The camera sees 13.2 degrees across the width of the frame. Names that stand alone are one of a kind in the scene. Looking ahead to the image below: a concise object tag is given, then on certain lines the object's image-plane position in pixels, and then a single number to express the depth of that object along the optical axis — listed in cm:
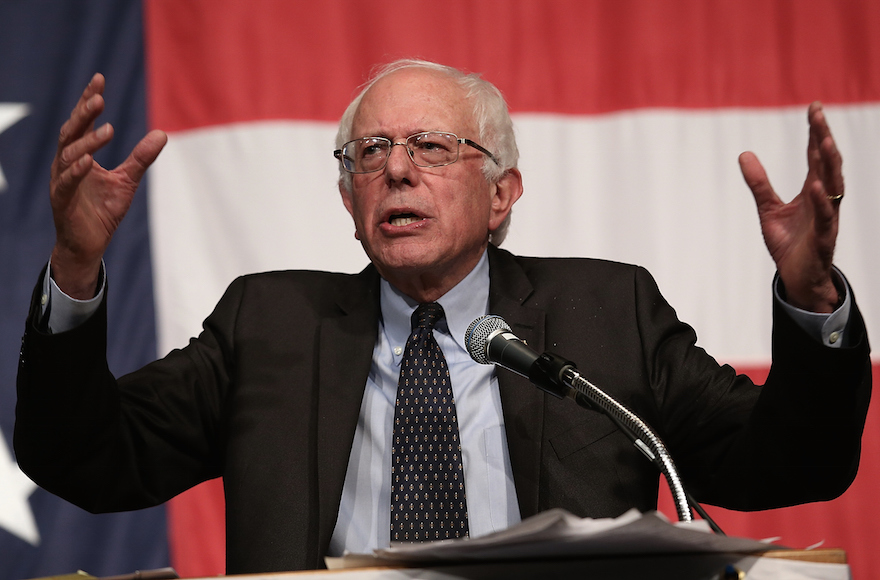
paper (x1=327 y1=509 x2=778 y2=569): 284
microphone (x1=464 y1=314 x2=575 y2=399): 354
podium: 312
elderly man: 359
